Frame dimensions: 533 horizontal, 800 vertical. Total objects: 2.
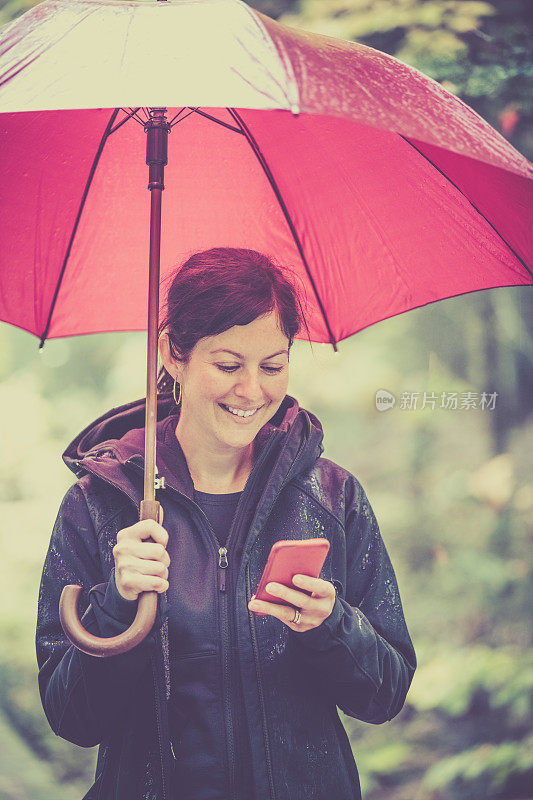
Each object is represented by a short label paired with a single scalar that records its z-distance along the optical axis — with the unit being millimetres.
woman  5810
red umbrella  5773
